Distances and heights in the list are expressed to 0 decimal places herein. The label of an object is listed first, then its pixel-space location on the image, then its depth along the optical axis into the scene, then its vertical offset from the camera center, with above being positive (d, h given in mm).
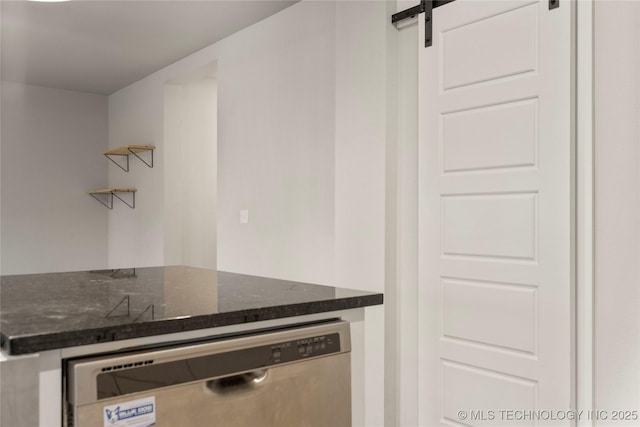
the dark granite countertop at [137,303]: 972 -228
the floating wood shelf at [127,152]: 5164 +579
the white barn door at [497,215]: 2031 -33
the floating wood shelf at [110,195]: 5531 +142
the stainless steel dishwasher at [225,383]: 987 -375
